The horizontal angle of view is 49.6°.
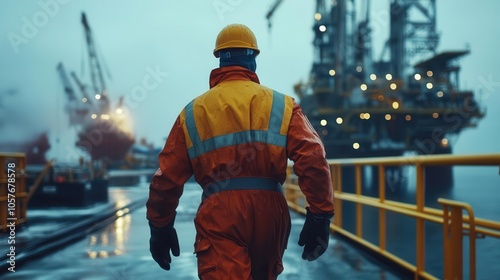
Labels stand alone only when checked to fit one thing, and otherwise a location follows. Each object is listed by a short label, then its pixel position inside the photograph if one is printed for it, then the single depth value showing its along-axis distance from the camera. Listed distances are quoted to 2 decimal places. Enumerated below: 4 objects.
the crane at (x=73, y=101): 48.22
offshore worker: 2.47
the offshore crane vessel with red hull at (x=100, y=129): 43.83
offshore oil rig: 48.25
